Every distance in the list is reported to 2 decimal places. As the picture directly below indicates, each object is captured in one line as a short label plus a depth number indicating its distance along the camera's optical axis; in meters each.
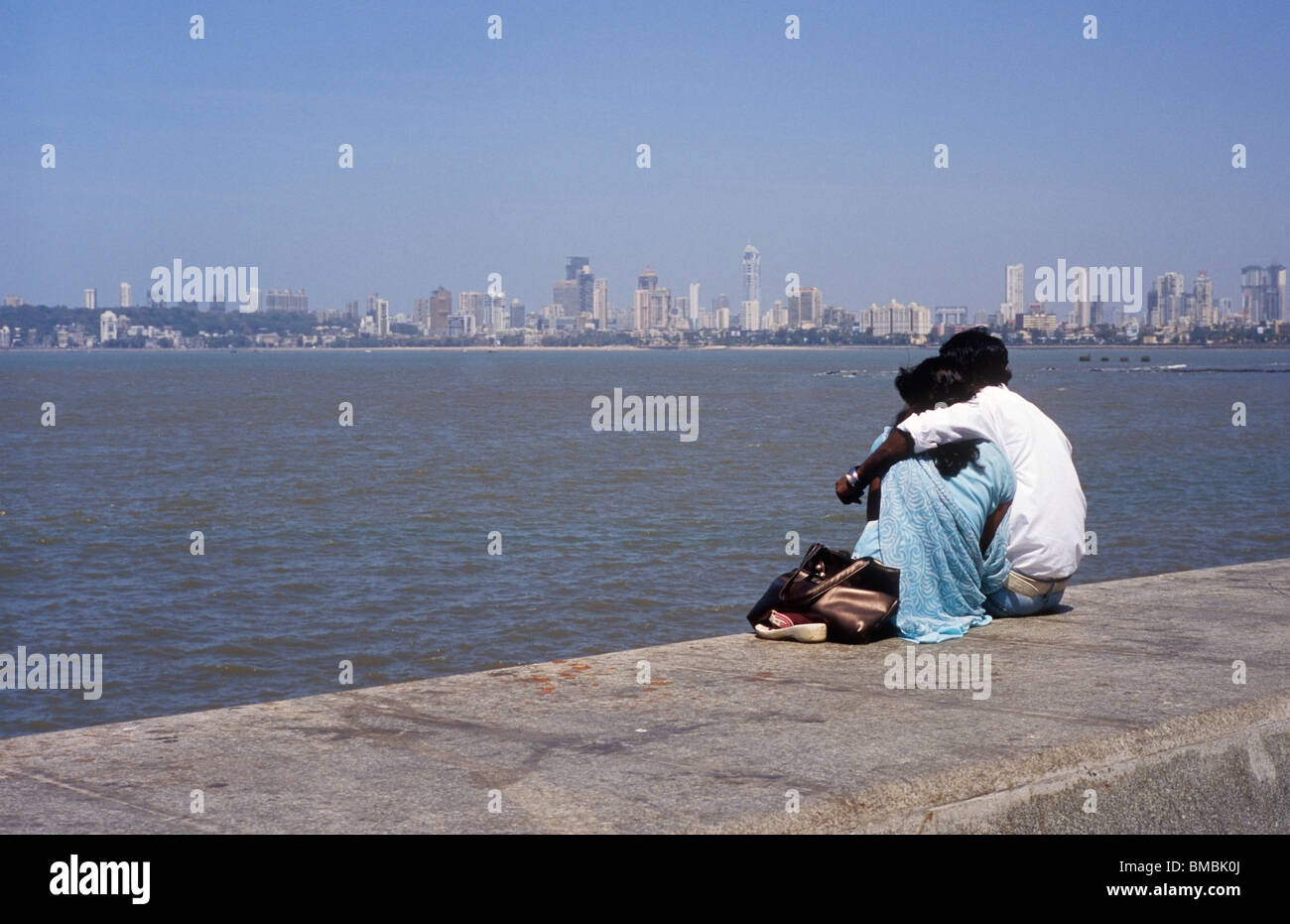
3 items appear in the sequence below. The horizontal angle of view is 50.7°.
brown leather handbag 5.79
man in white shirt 6.16
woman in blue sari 5.91
